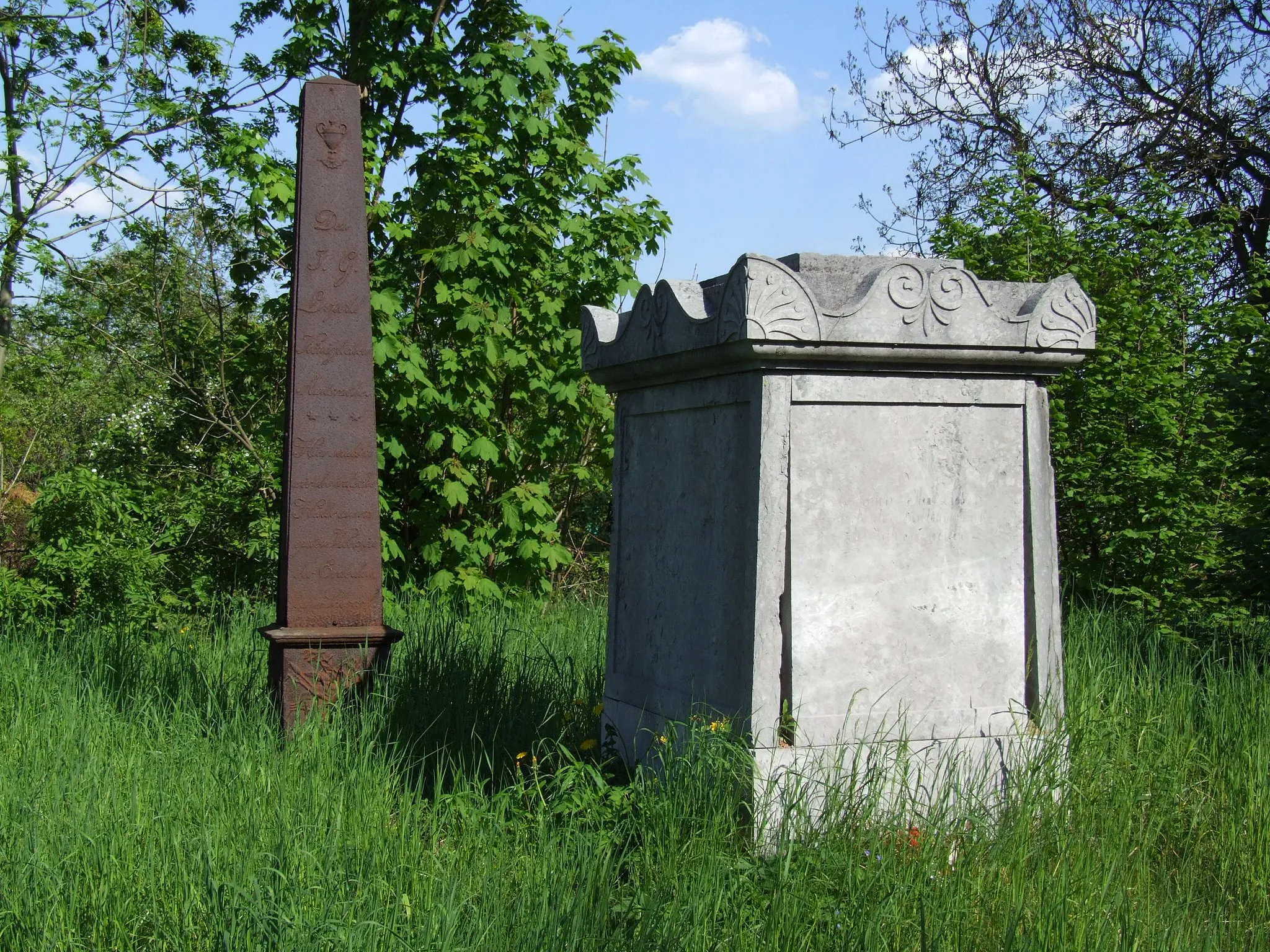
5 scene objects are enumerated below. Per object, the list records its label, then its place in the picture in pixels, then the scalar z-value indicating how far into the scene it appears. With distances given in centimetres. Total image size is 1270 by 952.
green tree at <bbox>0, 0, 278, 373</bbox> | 857
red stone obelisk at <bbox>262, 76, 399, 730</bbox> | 409
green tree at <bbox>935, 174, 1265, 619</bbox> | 719
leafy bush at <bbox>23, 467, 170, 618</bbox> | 634
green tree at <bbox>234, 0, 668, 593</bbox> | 682
